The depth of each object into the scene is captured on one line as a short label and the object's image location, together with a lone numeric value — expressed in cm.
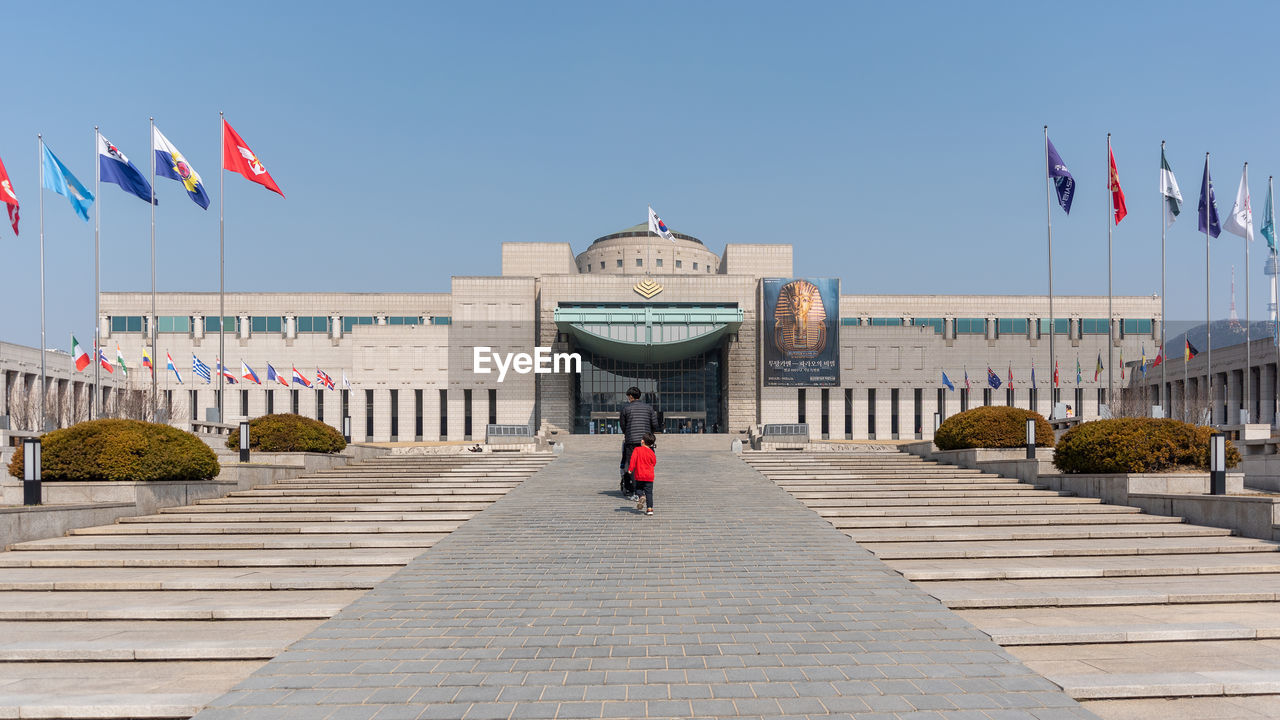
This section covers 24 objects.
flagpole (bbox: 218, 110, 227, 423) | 2934
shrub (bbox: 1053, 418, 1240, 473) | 1672
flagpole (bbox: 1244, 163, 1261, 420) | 3234
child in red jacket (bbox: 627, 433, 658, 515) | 1506
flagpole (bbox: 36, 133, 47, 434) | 2669
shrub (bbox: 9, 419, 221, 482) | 1575
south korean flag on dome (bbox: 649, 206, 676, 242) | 5139
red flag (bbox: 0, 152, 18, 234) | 2520
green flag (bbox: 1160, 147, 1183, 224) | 3159
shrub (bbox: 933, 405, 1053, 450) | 2248
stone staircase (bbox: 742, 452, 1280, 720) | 650
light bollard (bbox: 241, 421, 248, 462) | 2139
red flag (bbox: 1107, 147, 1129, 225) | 3067
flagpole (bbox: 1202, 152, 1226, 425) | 3216
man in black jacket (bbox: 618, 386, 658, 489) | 1574
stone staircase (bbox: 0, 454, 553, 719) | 676
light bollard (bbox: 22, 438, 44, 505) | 1431
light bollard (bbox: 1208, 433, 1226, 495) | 1491
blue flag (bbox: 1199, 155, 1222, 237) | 3219
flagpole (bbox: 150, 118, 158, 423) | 2770
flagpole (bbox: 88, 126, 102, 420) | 2912
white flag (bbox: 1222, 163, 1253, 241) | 3225
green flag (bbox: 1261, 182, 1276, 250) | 3416
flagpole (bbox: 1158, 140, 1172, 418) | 3168
